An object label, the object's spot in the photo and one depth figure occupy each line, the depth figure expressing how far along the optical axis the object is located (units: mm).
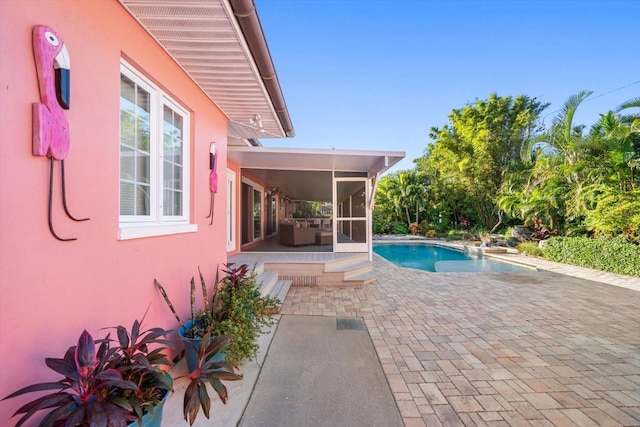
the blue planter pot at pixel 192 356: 2926
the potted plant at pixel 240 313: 3107
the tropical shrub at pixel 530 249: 12786
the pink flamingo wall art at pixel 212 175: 4293
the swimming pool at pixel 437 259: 11516
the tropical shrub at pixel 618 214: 8750
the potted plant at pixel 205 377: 1901
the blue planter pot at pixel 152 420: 1757
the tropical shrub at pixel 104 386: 1388
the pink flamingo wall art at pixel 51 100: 1619
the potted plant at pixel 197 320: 2947
